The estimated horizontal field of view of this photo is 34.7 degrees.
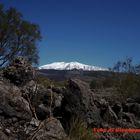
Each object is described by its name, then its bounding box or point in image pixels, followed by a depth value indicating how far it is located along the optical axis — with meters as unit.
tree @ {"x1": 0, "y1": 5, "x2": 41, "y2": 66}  19.11
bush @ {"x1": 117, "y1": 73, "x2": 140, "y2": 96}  15.01
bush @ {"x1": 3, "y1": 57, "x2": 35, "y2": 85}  7.12
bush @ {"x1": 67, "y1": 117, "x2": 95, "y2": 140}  5.70
